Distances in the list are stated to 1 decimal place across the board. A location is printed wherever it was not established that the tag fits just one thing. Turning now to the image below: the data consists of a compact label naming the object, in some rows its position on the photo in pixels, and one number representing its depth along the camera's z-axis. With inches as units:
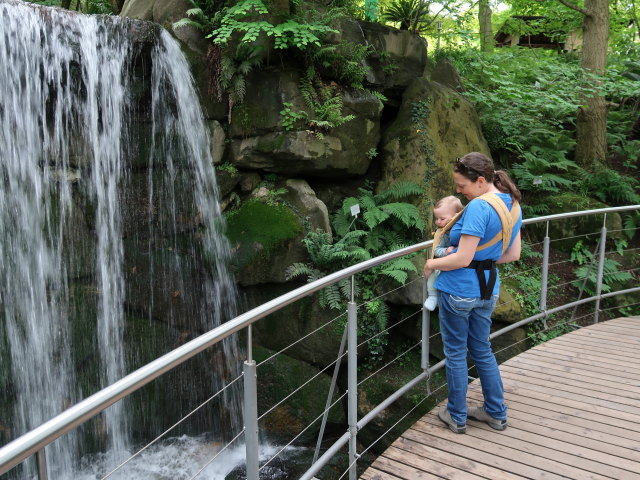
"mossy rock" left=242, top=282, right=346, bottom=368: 261.9
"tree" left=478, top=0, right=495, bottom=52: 523.2
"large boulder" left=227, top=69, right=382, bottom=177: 274.2
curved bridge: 68.9
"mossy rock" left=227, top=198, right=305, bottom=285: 263.9
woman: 114.0
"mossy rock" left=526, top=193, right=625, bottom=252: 331.0
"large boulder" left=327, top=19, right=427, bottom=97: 308.2
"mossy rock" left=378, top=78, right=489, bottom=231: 303.6
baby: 126.1
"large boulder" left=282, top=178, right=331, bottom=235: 276.4
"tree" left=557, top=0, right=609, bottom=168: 357.4
